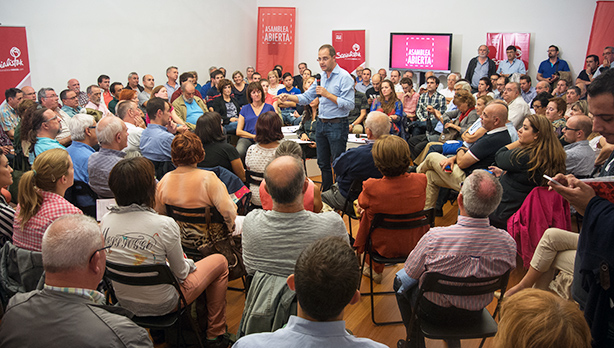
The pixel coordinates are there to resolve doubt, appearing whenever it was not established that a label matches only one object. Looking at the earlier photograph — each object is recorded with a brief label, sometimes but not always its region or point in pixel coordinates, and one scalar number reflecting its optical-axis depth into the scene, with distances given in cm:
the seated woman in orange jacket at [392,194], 274
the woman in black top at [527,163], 302
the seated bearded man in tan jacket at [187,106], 605
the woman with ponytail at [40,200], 223
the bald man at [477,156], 374
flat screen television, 1043
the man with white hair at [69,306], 138
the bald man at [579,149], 351
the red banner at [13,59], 746
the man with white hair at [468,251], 200
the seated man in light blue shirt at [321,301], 118
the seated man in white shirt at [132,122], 418
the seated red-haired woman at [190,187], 265
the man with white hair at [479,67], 962
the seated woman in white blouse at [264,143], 373
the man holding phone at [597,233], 139
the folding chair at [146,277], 202
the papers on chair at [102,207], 280
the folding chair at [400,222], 268
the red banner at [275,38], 1229
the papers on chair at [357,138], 525
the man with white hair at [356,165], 347
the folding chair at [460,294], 196
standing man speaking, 496
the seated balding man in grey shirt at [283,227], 189
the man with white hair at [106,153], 311
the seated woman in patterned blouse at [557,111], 471
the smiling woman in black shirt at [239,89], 783
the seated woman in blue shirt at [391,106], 664
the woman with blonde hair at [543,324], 109
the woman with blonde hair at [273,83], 865
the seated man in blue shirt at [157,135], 385
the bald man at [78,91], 738
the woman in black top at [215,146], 354
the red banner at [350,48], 1188
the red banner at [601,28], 852
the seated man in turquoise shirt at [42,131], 370
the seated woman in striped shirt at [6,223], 235
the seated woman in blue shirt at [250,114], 577
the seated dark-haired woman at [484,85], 737
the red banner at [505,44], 964
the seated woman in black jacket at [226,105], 691
